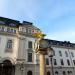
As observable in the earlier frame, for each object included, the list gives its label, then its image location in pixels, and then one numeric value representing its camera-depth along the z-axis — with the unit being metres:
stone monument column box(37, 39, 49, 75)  7.90
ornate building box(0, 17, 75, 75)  26.41
